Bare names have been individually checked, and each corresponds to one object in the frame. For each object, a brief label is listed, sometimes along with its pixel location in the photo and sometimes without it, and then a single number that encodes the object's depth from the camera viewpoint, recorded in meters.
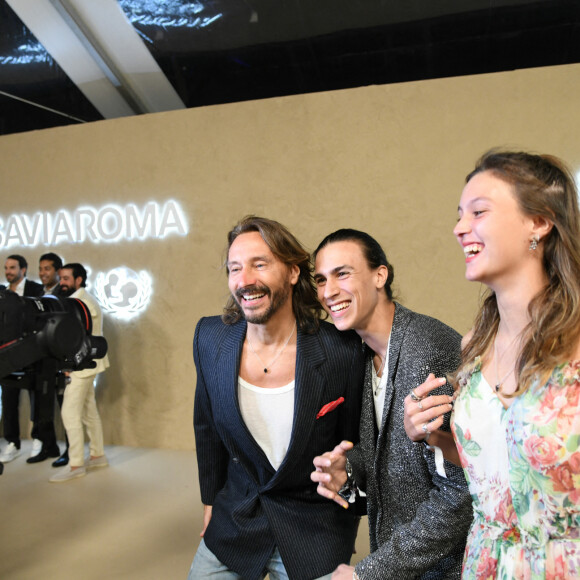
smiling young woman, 0.92
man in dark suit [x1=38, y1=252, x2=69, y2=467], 4.80
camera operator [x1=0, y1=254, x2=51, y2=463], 4.80
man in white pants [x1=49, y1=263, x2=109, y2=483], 4.24
